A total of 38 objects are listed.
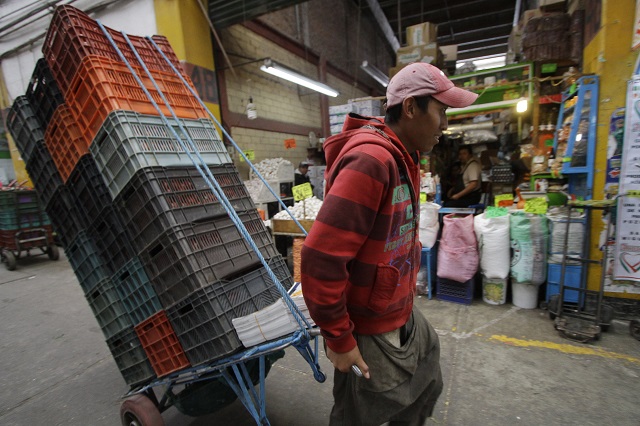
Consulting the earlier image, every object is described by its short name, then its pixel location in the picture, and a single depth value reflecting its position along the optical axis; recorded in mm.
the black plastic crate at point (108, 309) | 1982
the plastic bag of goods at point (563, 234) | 3352
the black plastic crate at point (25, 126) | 2074
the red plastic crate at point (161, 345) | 1781
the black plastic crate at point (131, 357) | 1941
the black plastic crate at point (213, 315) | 1651
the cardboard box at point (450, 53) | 7301
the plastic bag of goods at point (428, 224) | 4090
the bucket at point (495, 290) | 3808
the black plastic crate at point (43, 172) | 2055
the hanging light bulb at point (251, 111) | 7668
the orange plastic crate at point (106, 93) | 1754
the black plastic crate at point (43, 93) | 1998
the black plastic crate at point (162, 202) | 1701
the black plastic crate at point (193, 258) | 1680
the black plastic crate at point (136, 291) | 1818
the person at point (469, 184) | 5270
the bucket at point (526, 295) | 3672
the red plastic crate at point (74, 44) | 1795
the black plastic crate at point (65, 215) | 2029
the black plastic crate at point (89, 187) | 1892
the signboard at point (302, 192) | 4656
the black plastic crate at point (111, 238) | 1865
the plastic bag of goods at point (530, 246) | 3529
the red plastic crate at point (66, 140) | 1916
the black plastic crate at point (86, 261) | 2000
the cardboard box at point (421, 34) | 5820
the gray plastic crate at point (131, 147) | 1725
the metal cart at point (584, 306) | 2930
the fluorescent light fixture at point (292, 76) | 6827
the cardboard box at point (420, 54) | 5727
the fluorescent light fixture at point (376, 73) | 11042
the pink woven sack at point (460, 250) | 3773
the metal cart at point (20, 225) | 6371
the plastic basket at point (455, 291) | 3928
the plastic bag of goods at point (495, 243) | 3654
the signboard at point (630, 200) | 2953
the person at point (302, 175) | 8859
